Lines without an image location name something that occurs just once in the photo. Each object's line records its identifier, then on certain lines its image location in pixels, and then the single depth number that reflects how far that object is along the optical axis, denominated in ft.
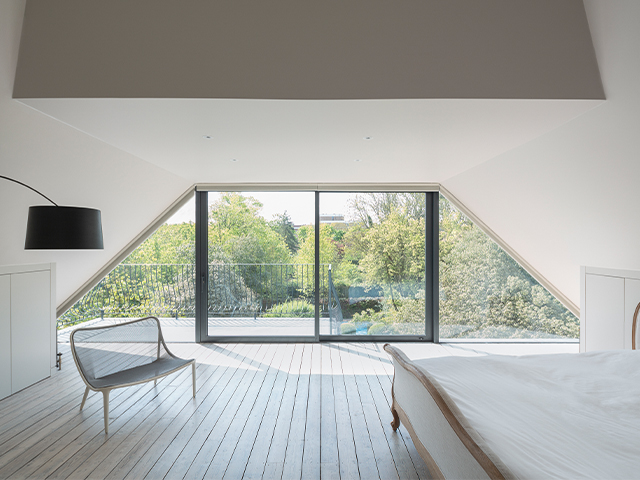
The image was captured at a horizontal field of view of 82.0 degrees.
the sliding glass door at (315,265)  16.76
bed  4.13
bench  8.95
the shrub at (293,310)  16.84
